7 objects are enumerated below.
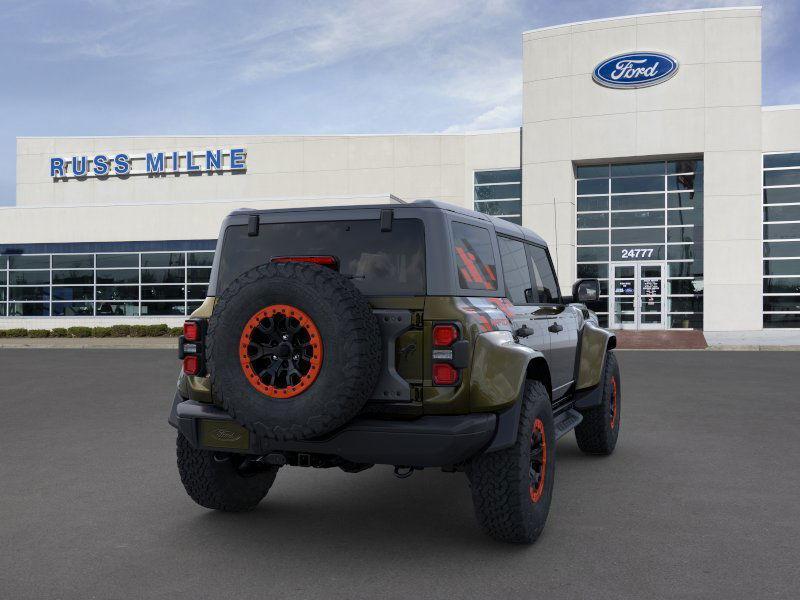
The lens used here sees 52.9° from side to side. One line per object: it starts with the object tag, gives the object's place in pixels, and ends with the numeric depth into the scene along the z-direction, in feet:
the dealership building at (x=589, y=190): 97.86
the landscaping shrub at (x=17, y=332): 107.55
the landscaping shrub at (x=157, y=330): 103.40
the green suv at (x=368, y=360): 13.98
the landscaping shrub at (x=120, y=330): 104.58
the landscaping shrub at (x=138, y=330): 103.60
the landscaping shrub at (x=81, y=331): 106.11
